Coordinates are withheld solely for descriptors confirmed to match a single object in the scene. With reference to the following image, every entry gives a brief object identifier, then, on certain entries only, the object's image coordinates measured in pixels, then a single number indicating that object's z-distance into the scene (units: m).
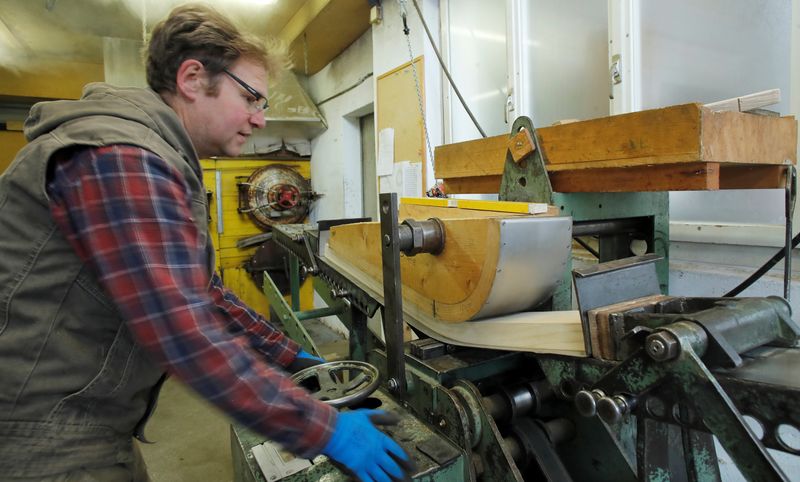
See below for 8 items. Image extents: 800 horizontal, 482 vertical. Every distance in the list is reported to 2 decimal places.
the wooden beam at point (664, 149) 0.75
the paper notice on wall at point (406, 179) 2.66
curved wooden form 0.81
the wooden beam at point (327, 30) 3.04
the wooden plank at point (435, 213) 0.92
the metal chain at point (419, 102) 2.48
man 0.58
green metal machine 0.58
